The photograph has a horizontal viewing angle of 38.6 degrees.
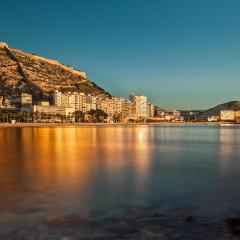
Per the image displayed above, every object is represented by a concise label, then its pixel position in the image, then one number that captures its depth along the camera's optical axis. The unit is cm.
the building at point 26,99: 17362
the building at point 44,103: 17862
